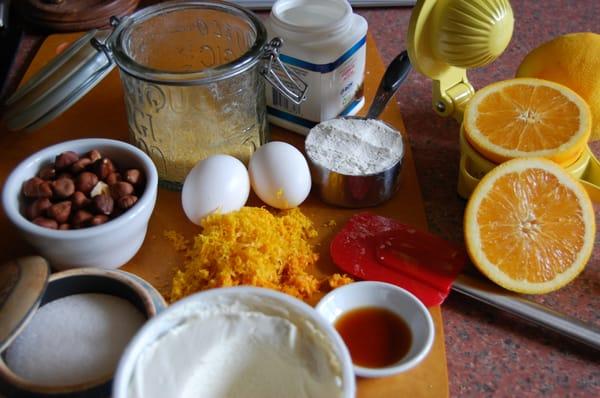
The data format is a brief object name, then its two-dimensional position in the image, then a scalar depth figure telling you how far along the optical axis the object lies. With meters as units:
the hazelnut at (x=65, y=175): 0.80
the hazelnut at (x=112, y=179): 0.79
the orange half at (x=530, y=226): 0.75
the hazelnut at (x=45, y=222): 0.73
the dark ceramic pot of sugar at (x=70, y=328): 0.60
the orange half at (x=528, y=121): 0.82
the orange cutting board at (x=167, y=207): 0.69
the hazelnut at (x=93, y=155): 0.82
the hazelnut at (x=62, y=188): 0.77
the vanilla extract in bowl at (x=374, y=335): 0.69
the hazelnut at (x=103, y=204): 0.76
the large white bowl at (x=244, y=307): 0.52
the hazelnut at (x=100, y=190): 0.78
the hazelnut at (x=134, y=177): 0.79
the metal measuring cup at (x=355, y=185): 0.86
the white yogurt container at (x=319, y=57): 0.90
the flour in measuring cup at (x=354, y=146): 0.87
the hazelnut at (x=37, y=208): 0.75
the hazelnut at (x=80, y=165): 0.80
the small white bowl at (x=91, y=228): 0.72
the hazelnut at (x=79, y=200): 0.77
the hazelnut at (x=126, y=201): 0.76
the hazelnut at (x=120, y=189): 0.77
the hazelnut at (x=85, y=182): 0.78
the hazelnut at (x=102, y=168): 0.80
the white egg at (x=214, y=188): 0.81
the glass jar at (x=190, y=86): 0.82
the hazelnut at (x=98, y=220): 0.74
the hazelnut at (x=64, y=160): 0.80
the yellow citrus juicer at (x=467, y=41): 0.85
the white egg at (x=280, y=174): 0.83
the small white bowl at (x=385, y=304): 0.71
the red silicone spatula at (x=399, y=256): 0.78
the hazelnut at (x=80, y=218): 0.75
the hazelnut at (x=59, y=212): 0.75
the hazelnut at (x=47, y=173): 0.79
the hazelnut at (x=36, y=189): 0.76
